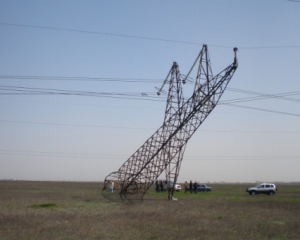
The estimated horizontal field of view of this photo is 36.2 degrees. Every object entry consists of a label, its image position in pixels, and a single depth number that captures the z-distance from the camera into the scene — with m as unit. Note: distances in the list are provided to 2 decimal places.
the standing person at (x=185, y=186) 55.46
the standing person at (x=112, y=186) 36.98
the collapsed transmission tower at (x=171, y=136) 33.03
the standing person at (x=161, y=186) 53.32
